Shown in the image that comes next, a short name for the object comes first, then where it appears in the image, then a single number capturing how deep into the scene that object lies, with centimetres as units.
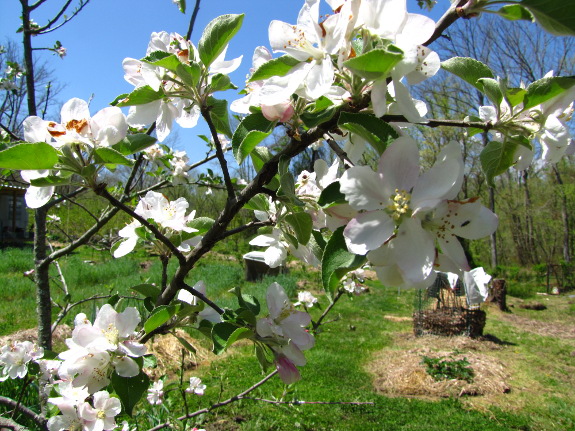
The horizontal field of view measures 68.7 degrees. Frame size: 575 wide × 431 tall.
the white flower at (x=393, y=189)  50
